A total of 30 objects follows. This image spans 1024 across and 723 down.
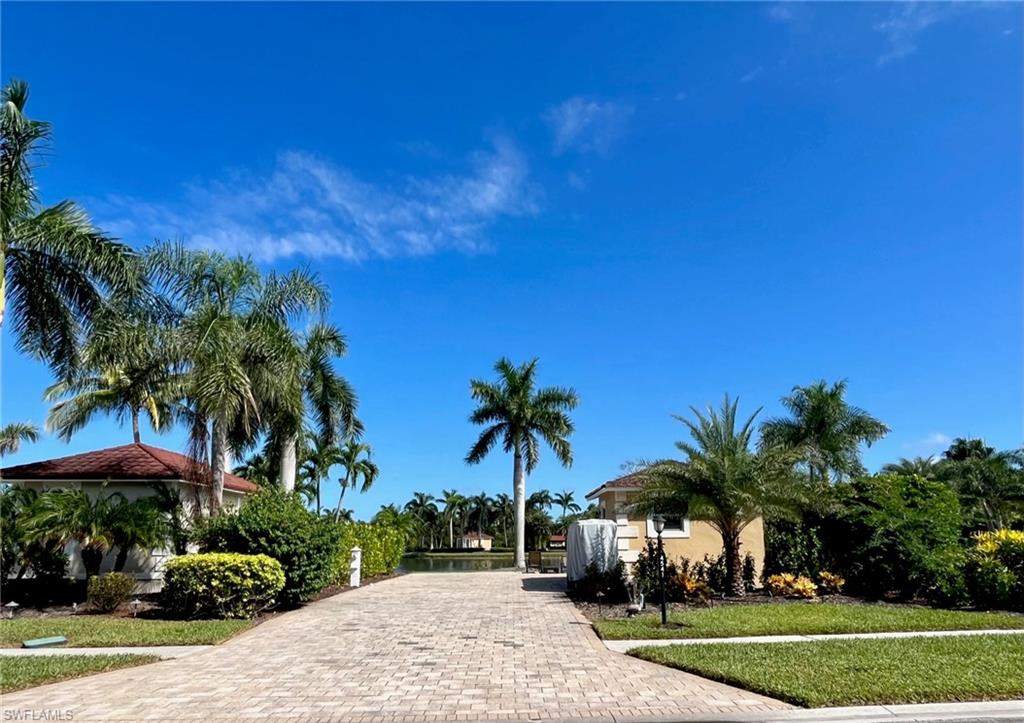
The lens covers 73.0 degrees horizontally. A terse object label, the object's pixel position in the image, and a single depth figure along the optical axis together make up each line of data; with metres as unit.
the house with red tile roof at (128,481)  18.42
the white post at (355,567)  22.66
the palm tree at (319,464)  33.06
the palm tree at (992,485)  38.41
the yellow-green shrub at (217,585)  13.61
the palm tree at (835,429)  32.38
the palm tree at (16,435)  41.03
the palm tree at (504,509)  88.06
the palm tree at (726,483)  16.12
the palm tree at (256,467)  35.12
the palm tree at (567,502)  91.81
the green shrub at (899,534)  16.11
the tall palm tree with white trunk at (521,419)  33.47
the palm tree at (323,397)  22.83
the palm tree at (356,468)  36.88
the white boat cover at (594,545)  17.78
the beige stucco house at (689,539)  21.94
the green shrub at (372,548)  22.05
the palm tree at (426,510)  87.88
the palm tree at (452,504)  86.44
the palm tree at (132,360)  14.67
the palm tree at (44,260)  12.86
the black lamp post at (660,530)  13.07
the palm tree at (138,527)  15.66
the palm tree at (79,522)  15.00
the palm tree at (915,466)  46.32
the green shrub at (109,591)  14.55
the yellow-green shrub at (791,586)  15.90
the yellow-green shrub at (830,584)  16.55
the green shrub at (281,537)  15.03
